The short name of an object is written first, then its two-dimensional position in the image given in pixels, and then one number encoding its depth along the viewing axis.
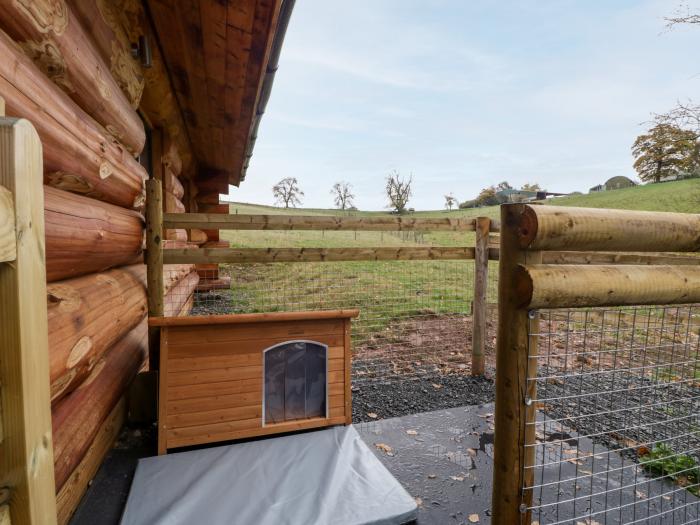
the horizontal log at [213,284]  8.29
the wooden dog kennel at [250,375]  2.68
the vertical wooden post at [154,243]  3.10
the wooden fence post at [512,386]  1.27
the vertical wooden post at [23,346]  0.60
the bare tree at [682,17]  9.33
